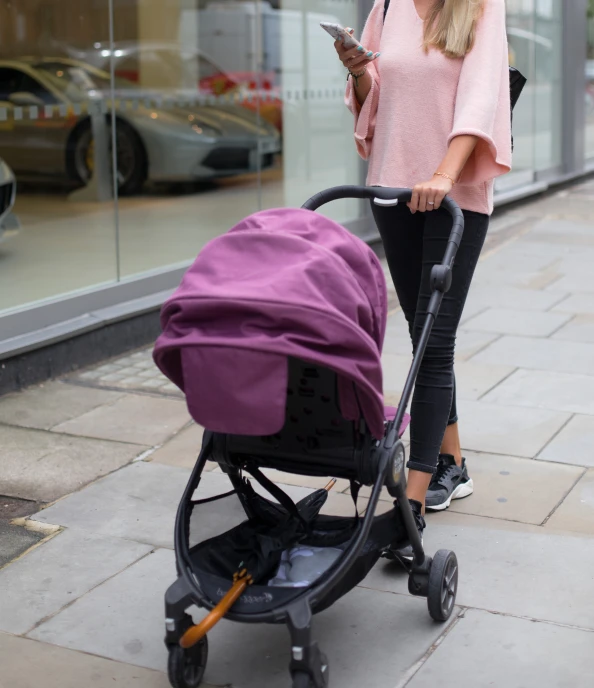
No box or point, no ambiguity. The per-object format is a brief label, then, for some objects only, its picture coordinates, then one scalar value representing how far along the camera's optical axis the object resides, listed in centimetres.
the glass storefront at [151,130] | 642
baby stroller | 268
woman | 353
